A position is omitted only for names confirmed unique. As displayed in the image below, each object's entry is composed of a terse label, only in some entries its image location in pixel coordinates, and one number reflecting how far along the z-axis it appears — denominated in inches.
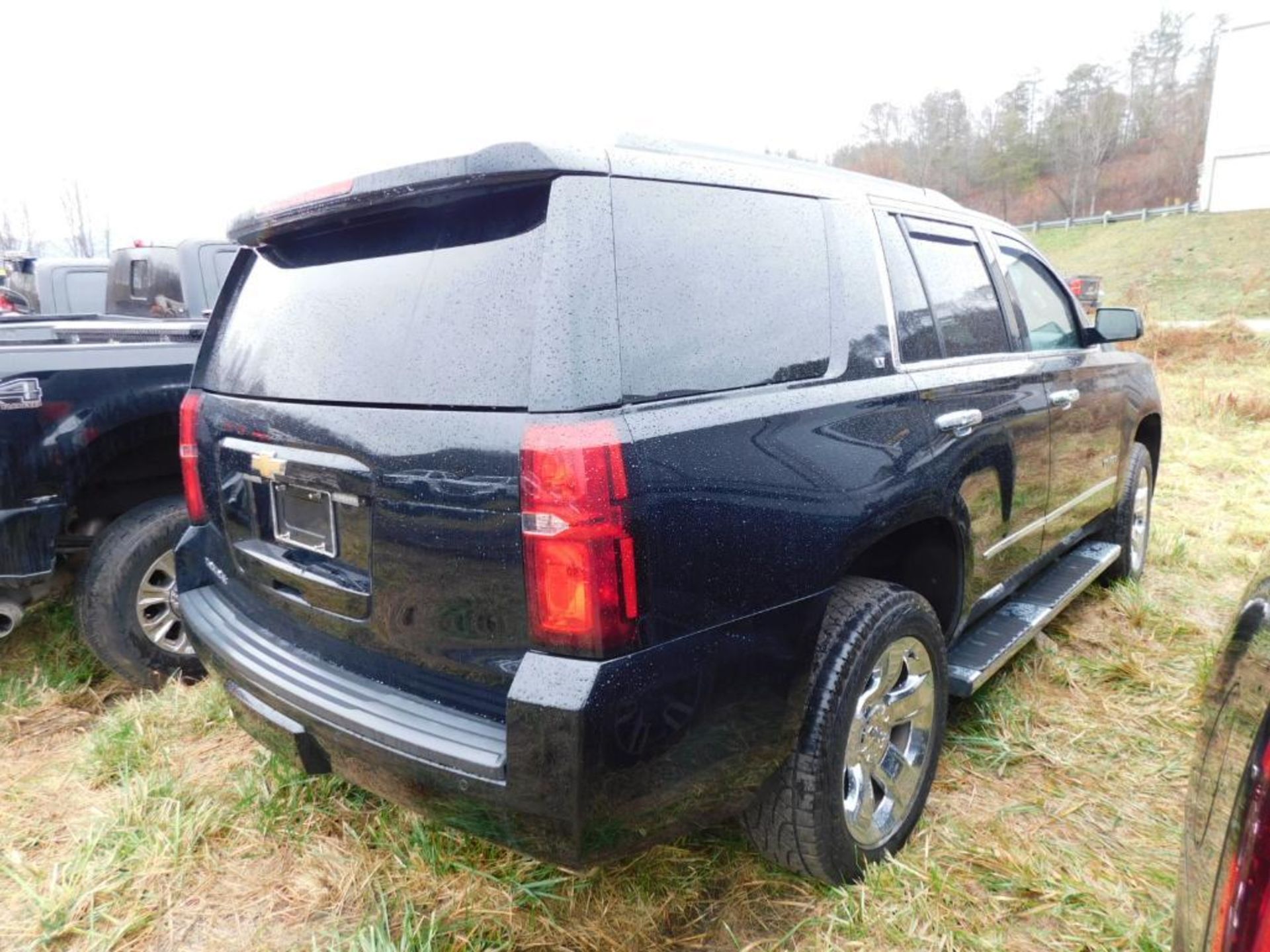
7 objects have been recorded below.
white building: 1567.4
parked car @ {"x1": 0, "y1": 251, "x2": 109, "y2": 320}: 311.9
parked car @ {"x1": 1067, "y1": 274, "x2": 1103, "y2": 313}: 580.7
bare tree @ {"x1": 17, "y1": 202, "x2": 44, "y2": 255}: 1322.3
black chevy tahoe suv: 61.8
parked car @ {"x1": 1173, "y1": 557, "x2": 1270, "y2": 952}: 36.2
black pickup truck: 116.1
